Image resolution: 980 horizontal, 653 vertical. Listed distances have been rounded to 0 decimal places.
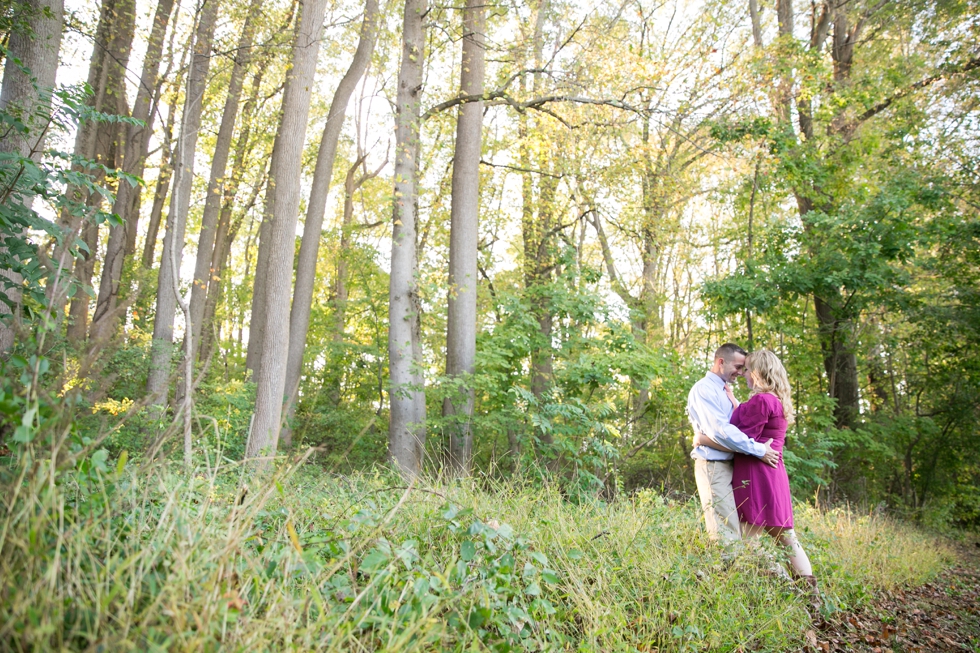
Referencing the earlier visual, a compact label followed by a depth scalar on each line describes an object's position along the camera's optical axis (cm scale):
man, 470
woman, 466
